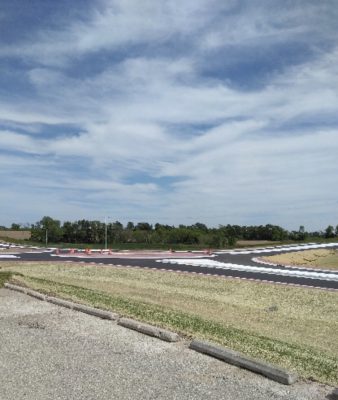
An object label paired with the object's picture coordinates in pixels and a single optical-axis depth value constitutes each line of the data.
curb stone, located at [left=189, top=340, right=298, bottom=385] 5.18
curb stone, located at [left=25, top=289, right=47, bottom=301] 10.62
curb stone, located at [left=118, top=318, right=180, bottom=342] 6.92
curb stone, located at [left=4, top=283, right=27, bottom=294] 11.81
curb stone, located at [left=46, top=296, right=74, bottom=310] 9.57
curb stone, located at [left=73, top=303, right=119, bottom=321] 8.37
